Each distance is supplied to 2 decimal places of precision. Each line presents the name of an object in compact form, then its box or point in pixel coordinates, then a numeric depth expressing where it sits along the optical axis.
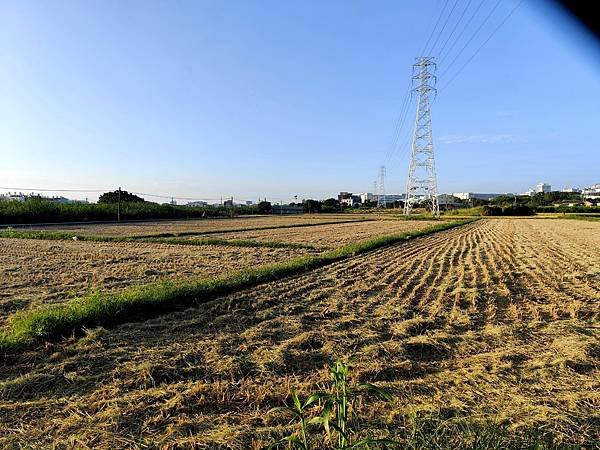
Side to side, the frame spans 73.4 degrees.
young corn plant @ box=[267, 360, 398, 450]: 1.84
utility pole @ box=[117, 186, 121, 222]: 39.94
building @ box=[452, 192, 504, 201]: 151.70
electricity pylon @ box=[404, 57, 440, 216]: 49.66
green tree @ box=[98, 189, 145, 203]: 59.28
